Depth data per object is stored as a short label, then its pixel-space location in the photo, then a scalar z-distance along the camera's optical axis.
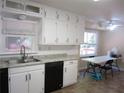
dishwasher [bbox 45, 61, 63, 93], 3.11
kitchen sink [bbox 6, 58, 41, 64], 2.79
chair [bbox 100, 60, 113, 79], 4.70
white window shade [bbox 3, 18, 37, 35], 2.93
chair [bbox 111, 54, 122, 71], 5.78
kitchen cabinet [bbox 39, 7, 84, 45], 3.35
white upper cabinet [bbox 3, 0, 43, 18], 2.66
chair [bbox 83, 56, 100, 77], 4.80
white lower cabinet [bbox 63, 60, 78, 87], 3.58
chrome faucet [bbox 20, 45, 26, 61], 3.11
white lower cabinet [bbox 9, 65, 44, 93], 2.49
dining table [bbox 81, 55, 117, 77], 4.30
